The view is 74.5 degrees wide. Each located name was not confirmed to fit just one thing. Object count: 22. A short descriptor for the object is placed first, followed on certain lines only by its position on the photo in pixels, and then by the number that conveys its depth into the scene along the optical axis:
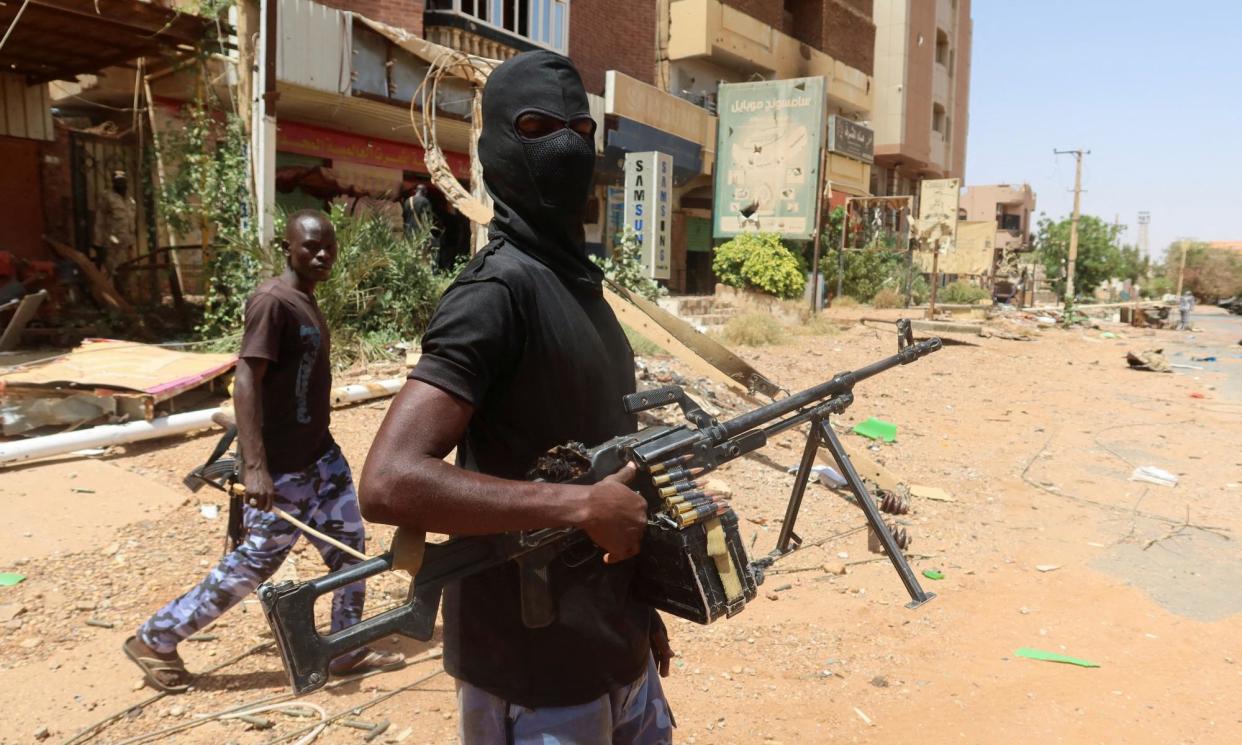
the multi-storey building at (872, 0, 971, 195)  33.44
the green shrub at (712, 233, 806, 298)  16.95
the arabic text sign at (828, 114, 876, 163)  24.11
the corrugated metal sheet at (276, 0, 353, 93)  9.61
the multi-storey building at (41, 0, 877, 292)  10.51
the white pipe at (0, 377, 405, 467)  5.43
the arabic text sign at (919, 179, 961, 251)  21.86
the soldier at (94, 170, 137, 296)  11.23
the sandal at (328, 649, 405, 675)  3.48
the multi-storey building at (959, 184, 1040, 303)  55.94
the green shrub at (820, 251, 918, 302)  22.17
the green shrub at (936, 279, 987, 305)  28.00
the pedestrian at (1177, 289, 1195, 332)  27.31
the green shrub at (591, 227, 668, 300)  12.09
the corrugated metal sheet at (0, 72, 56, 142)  9.89
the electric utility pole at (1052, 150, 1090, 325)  24.30
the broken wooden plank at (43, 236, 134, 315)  9.38
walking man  3.11
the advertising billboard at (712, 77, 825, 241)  17.69
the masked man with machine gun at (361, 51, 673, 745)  1.31
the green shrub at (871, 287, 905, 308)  22.66
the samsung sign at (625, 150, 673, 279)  13.36
